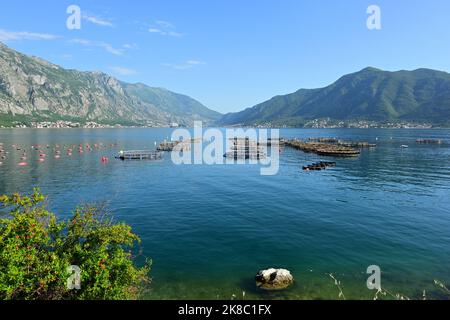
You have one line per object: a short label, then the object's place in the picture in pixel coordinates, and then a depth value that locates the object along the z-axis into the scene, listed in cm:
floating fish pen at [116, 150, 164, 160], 13725
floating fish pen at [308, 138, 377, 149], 19438
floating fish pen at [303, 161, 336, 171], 10812
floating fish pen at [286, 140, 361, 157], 14875
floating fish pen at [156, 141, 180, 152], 17700
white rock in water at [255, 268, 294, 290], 3159
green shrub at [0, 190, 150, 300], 1811
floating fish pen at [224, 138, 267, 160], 13996
